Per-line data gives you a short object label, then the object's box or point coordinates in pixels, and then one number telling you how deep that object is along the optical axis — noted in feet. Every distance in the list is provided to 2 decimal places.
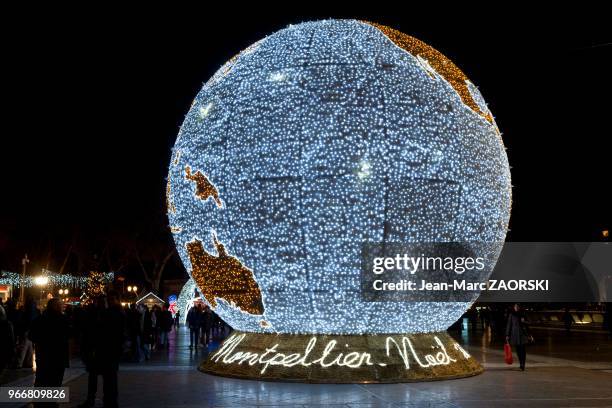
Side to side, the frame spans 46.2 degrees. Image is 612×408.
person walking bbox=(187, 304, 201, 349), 65.87
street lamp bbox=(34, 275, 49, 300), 128.47
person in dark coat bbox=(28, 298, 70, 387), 29.63
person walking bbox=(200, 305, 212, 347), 70.08
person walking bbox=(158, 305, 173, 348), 72.08
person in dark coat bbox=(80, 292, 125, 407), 30.89
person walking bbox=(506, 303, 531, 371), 46.16
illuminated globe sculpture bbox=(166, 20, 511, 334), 37.58
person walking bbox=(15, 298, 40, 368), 50.38
